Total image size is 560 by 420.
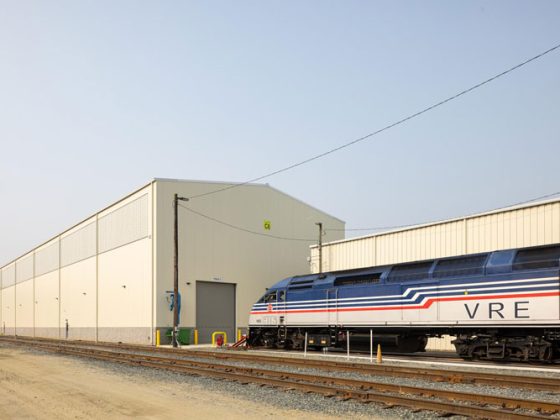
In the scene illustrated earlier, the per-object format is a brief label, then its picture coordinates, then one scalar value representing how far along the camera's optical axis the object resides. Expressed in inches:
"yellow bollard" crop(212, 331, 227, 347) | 1541.0
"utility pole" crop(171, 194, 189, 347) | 1493.6
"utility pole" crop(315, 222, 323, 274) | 1631.4
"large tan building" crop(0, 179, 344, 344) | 1713.8
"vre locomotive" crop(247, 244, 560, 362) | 767.1
